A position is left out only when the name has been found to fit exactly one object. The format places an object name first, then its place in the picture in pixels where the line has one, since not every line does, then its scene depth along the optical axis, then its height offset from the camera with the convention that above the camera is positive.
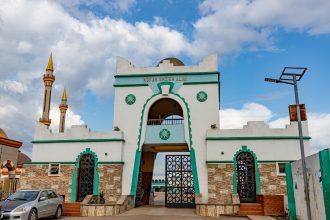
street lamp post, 9.23 +2.71
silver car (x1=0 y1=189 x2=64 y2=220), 11.21 -0.68
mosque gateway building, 17.39 +1.99
